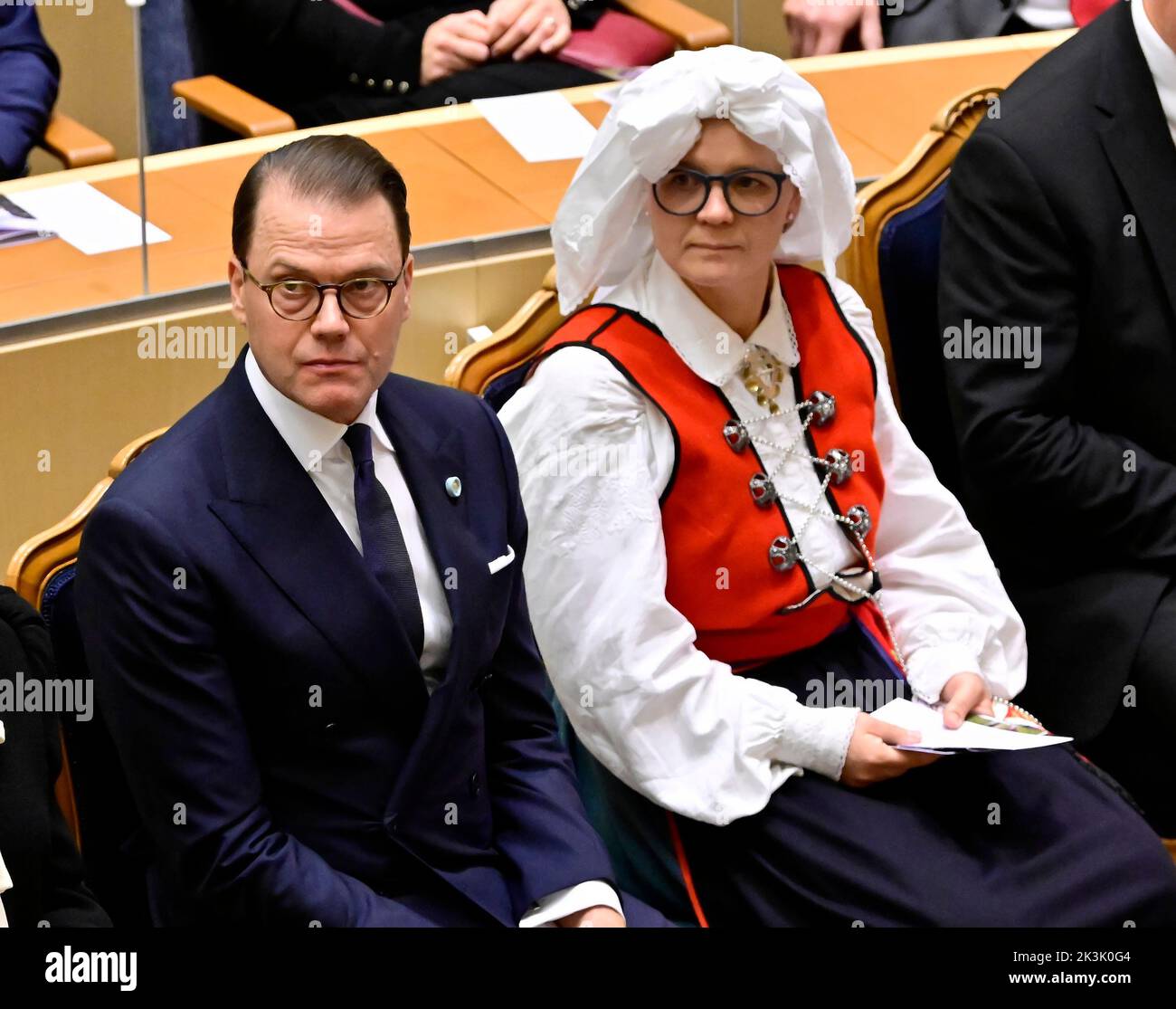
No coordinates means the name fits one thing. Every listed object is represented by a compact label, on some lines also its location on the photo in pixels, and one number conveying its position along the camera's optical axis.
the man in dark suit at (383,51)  6.89
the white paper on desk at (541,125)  6.39
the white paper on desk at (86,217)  5.71
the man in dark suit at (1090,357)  5.29
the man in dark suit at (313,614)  3.59
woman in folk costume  4.48
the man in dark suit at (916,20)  7.39
